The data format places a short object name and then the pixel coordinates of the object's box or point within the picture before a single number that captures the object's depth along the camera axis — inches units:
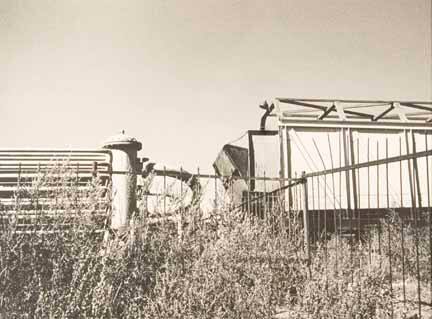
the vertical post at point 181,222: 165.0
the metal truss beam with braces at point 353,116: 379.2
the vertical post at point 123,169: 199.5
